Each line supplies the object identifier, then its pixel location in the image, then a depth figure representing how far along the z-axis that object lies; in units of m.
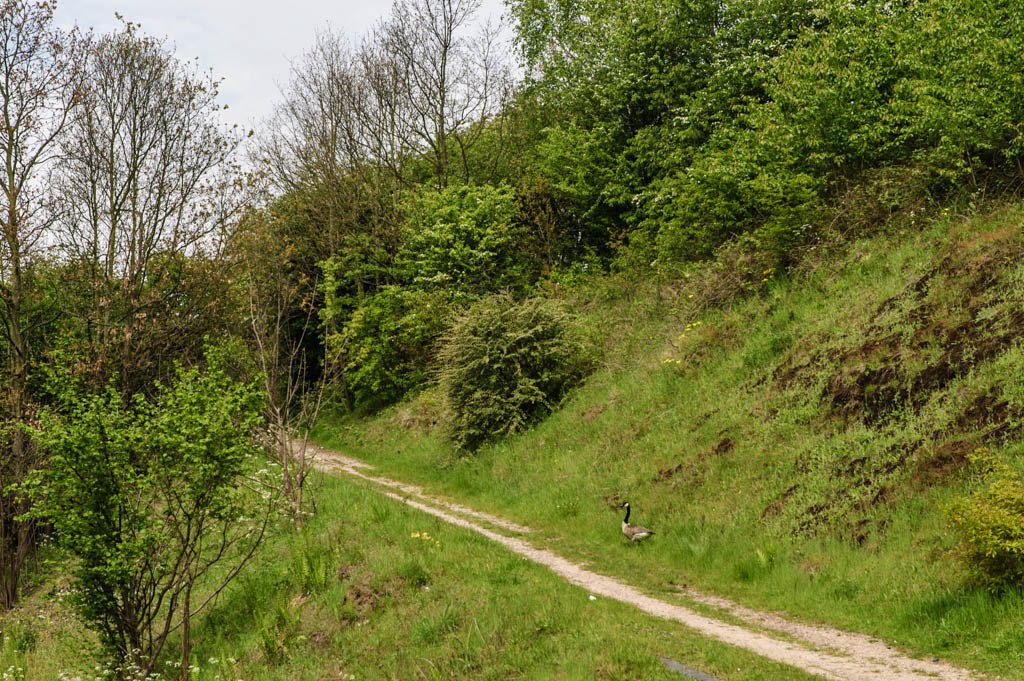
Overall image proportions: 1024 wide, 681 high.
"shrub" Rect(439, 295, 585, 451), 21.39
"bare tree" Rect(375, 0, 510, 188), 33.91
